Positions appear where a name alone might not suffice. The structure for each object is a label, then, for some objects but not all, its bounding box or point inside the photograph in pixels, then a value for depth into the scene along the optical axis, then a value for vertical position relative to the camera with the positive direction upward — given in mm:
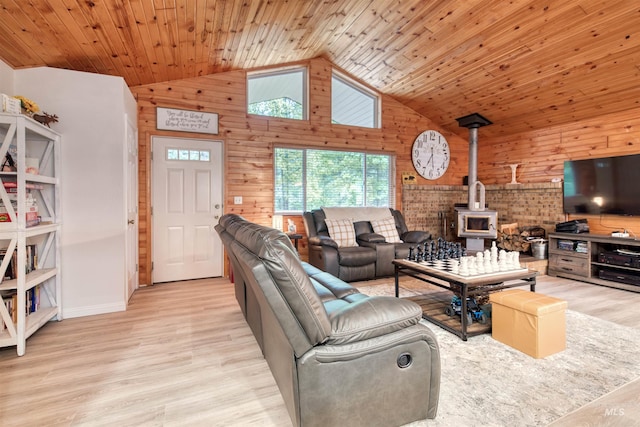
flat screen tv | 4195 +282
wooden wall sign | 4344 +1248
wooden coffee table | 2537 -707
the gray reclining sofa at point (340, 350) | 1299 -646
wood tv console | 3916 -720
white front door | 4359 +12
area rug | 1651 -1074
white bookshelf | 2312 -176
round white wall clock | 6078 +1032
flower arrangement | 2588 +875
